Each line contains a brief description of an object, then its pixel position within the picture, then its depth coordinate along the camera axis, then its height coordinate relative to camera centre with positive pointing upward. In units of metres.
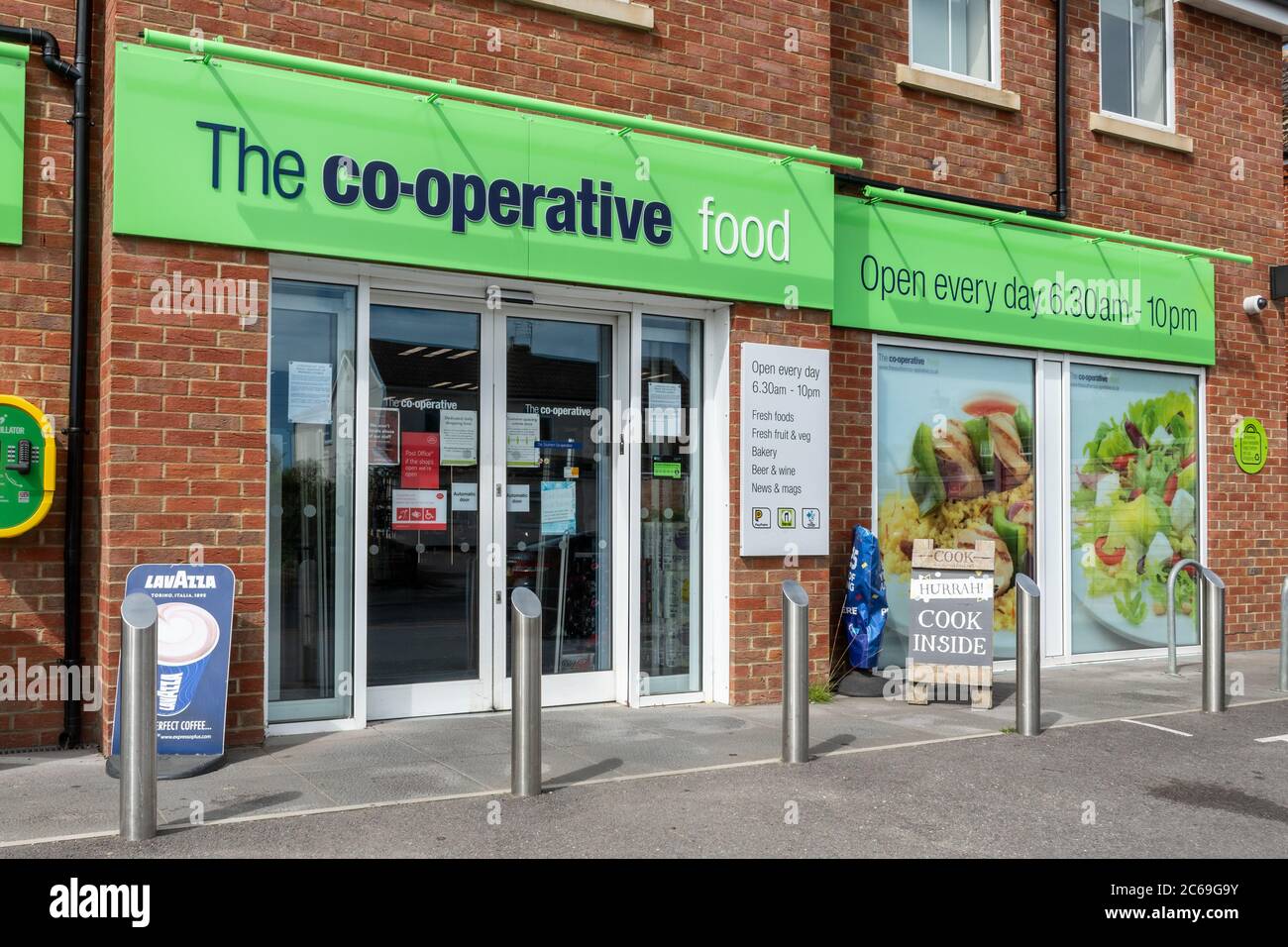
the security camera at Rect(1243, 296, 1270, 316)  11.80 +2.04
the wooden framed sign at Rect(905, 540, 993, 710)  8.42 -0.82
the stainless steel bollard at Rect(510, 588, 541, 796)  5.46 -0.87
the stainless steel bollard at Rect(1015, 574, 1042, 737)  7.00 -0.89
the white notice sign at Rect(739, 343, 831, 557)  8.33 +0.42
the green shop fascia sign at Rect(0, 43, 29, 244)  6.45 +2.00
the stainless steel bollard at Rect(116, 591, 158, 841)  4.79 -0.81
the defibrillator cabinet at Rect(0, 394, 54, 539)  6.34 +0.22
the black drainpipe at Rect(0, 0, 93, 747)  6.55 +0.63
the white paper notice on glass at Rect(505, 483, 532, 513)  7.90 +0.06
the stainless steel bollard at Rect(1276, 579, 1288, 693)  9.30 -1.07
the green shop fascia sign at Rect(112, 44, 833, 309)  6.45 +1.96
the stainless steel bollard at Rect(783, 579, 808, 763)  6.24 -0.86
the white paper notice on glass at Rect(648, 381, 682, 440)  8.38 +0.70
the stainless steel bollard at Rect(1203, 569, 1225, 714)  7.98 -0.91
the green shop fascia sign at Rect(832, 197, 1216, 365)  9.27 +1.91
